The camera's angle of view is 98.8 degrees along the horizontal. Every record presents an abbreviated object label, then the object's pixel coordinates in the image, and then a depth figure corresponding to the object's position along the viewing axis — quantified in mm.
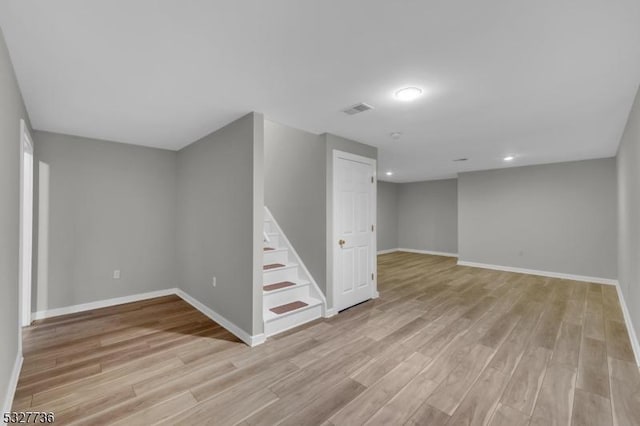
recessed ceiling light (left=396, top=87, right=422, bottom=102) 2380
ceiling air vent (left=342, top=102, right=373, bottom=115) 2730
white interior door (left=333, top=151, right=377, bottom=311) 3758
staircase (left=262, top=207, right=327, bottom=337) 3188
